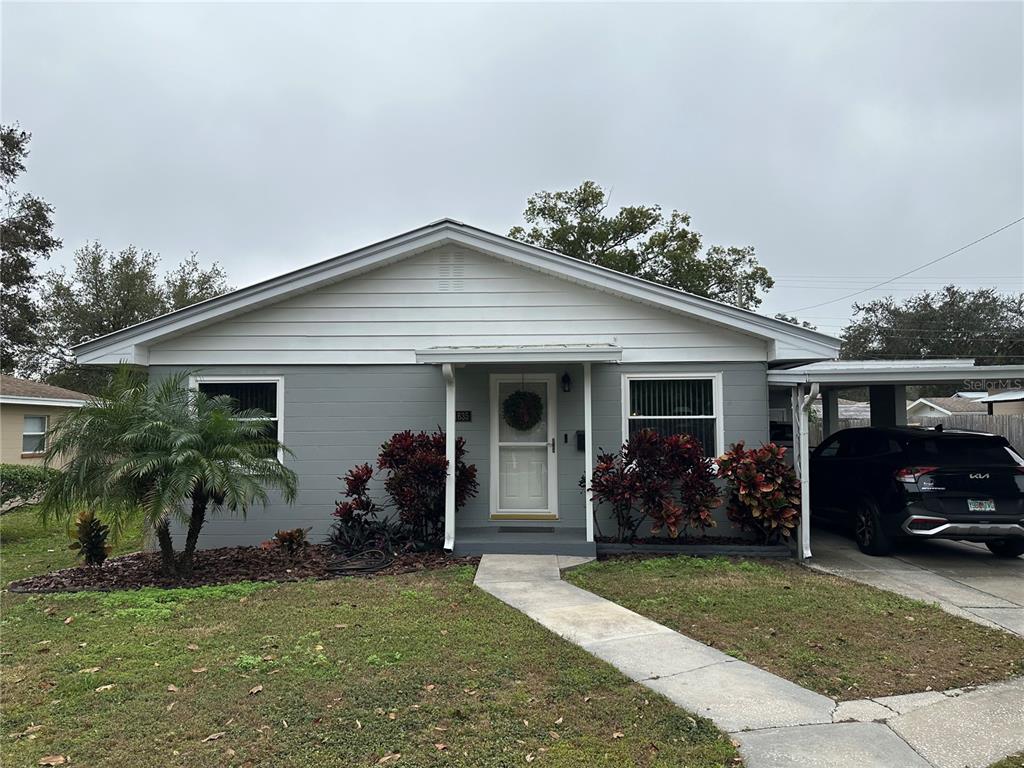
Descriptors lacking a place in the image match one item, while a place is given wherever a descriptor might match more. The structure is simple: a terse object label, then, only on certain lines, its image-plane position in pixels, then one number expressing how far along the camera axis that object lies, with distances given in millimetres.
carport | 6961
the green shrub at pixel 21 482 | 11258
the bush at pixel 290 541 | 7703
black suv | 6836
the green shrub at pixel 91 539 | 6969
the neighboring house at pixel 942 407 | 30203
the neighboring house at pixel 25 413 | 15711
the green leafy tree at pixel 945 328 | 32219
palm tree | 6164
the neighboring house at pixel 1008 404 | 15109
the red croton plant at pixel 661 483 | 7500
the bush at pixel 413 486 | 7648
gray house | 8297
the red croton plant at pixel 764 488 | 7438
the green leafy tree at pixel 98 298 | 26500
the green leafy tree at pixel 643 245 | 26047
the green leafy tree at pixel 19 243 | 20453
